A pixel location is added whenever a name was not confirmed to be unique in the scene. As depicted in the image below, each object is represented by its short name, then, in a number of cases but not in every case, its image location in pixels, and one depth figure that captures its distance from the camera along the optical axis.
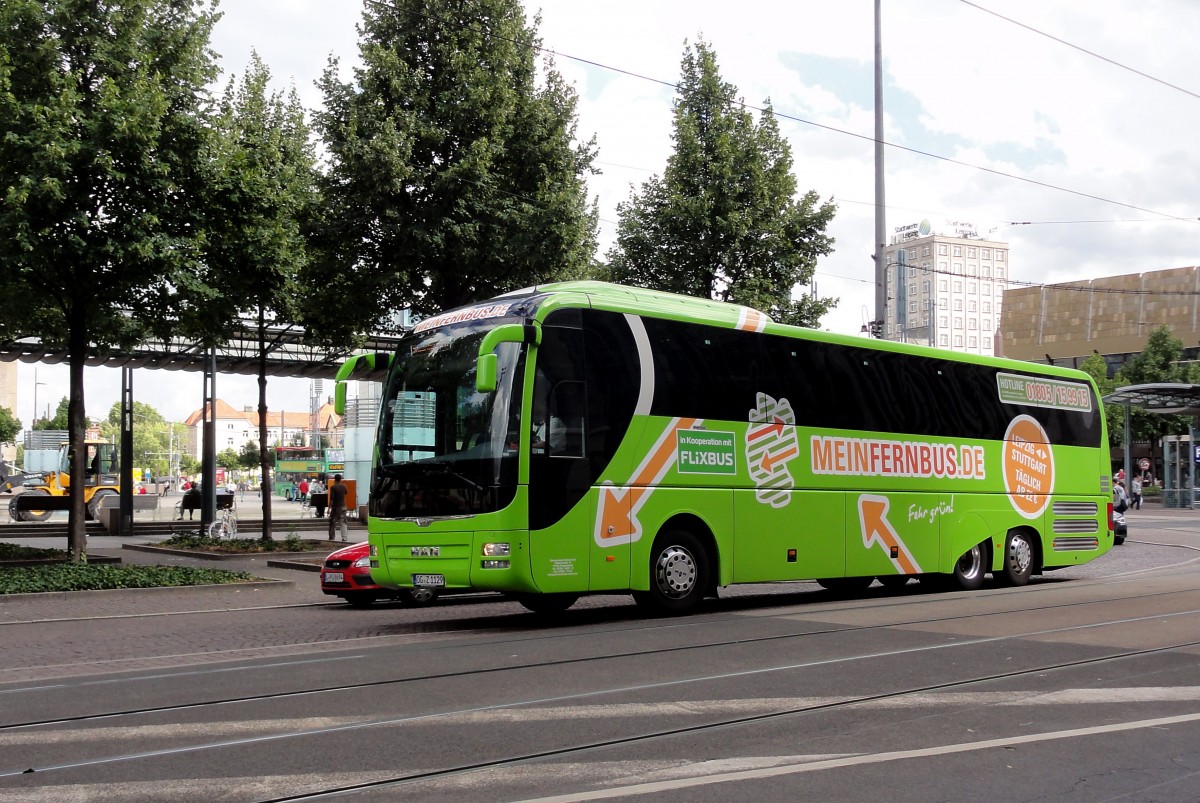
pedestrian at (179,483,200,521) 41.69
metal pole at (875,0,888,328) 22.77
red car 15.83
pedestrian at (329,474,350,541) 27.50
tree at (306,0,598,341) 22.38
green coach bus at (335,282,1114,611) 11.90
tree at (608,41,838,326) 22.88
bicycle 27.27
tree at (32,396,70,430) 125.69
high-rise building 165.12
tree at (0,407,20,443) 99.39
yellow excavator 40.44
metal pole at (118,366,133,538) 33.53
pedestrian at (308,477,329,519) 42.81
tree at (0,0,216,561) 16.25
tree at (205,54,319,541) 18.34
